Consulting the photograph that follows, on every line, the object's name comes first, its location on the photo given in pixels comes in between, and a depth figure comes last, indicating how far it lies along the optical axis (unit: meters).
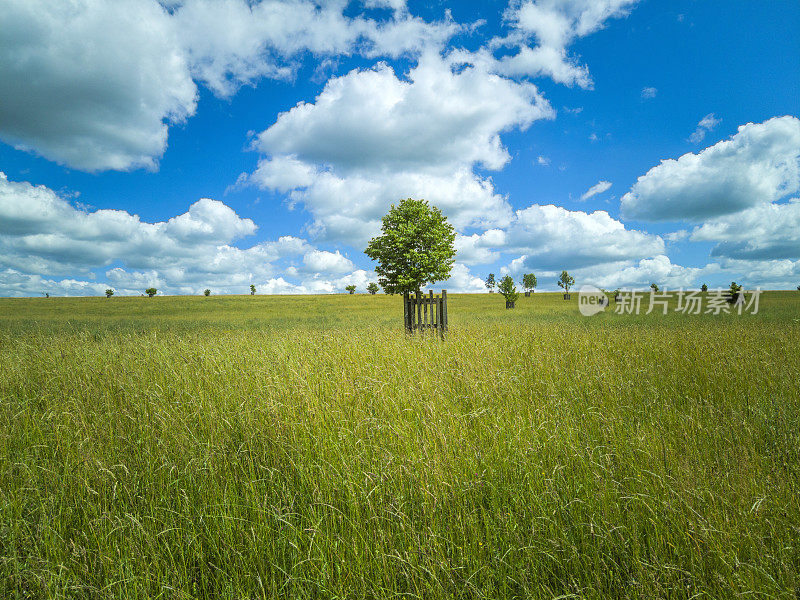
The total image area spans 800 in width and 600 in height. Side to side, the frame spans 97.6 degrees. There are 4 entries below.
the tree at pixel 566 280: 96.69
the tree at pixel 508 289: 47.38
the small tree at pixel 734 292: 39.56
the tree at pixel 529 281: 96.69
